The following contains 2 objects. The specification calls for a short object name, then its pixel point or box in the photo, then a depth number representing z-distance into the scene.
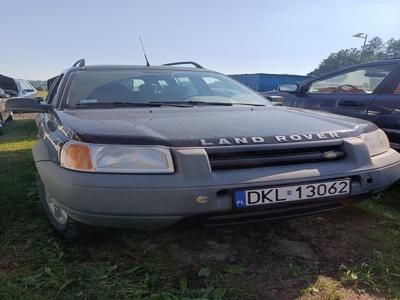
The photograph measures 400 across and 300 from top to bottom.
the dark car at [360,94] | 3.45
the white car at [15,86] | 10.78
